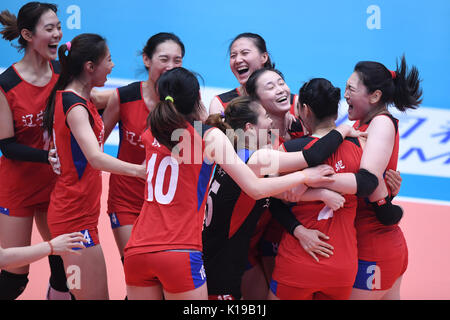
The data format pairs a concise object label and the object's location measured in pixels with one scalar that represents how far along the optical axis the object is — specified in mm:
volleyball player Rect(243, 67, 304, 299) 3686
